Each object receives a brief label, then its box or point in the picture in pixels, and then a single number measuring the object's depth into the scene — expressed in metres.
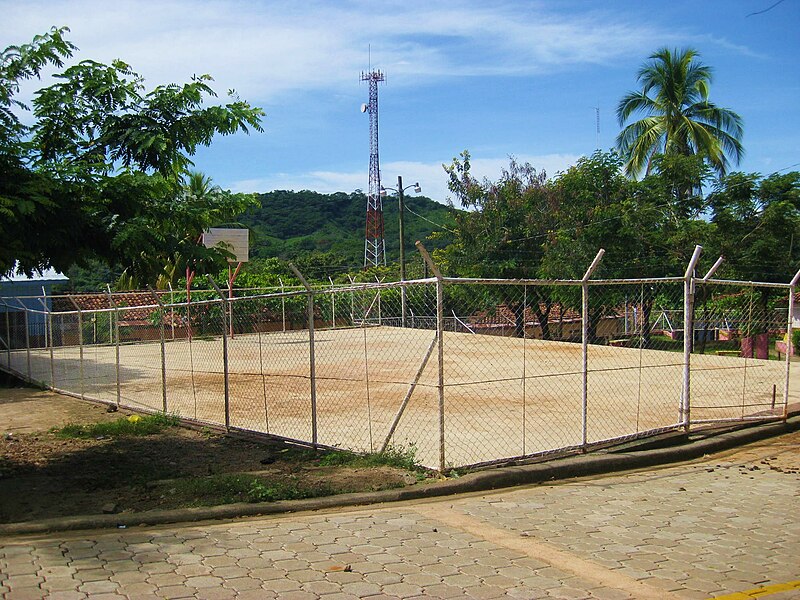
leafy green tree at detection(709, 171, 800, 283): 24.78
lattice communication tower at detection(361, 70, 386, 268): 51.07
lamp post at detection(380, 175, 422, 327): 35.41
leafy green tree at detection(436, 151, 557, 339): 33.72
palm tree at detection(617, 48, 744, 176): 32.94
